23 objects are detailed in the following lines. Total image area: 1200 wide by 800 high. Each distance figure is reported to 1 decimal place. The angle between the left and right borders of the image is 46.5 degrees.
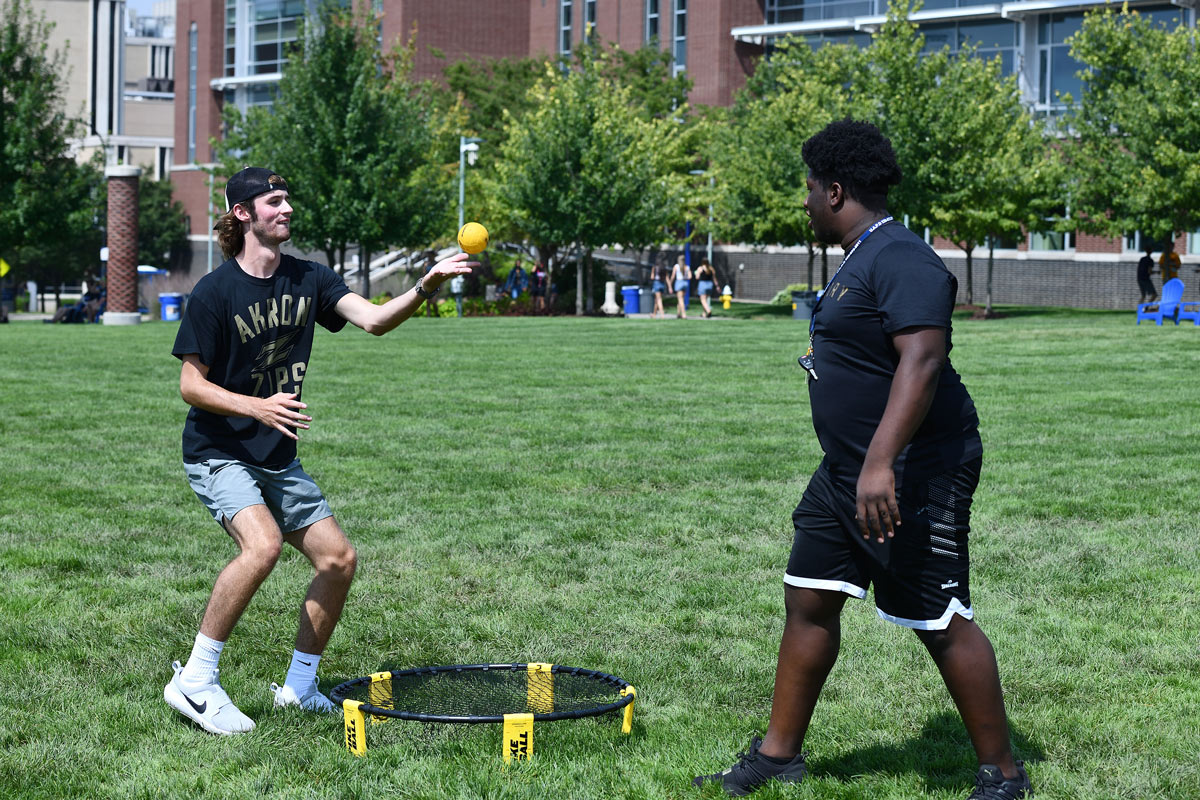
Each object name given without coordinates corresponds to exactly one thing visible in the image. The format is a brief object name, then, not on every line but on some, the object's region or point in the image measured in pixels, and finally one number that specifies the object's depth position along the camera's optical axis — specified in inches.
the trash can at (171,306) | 1751.8
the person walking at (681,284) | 1615.0
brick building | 2036.2
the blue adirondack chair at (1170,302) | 1230.3
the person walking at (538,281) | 1903.3
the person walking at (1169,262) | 1461.6
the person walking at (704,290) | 1589.6
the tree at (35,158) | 1537.9
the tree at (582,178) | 1721.2
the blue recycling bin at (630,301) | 1780.3
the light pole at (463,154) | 1748.3
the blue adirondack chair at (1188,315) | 1214.3
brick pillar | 1521.9
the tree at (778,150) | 1652.3
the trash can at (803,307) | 1594.5
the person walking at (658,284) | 1664.6
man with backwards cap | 198.5
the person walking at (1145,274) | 1441.9
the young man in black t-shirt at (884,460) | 155.5
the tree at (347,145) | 1594.5
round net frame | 203.2
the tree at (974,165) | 1472.7
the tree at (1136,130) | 1368.1
